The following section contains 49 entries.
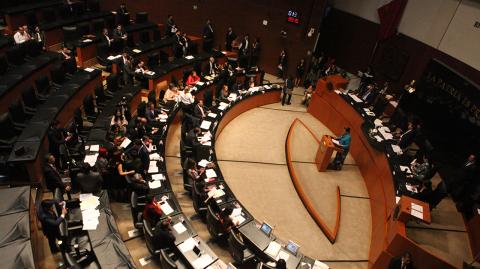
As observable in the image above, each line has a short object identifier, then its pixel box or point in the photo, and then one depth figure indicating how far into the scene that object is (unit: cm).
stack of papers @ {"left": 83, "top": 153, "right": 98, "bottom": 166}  817
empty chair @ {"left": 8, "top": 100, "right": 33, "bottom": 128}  860
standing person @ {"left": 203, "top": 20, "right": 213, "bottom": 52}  1626
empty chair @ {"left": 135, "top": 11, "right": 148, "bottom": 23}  1644
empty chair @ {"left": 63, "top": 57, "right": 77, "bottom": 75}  1120
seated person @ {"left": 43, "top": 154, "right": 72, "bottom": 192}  717
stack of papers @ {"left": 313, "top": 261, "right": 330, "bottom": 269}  680
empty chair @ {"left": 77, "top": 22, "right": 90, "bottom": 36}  1341
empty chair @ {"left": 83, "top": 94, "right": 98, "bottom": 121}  1002
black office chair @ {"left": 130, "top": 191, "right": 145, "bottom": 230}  708
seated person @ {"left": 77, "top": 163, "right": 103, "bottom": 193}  693
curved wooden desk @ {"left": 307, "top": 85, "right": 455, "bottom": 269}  724
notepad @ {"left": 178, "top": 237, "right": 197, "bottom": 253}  650
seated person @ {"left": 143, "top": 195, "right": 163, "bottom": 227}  668
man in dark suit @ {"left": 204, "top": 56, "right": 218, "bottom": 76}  1365
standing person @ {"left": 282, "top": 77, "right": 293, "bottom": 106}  1441
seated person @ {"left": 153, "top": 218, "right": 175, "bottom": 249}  627
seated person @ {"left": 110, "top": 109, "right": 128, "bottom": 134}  952
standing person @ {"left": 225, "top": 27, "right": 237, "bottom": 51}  1672
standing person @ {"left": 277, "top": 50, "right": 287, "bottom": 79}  1653
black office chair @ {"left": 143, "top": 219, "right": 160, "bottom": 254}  636
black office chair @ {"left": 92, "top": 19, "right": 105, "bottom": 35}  1431
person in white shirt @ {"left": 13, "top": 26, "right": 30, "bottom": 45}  1122
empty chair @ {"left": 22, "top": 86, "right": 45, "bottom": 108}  934
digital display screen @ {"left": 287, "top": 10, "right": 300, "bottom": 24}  1584
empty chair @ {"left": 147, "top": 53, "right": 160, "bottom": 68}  1332
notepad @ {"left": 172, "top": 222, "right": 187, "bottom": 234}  686
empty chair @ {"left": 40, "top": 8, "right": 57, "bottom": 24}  1362
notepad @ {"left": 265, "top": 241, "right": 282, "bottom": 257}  688
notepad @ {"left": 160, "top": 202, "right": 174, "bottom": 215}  721
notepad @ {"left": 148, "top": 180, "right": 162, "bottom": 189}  778
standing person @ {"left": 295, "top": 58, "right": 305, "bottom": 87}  1632
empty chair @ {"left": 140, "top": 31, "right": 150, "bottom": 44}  1489
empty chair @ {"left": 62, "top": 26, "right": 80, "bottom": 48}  1310
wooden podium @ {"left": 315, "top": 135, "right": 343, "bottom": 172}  1091
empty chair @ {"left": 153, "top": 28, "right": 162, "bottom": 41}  1571
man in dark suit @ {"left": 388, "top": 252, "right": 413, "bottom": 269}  682
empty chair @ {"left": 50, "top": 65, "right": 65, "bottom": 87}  1068
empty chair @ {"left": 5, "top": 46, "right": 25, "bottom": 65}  1055
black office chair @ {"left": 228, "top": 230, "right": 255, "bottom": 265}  669
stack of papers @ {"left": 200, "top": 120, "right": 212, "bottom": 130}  1051
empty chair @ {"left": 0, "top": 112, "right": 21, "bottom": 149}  800
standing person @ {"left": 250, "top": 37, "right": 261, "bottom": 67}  1670
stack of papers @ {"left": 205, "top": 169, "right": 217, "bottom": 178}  850
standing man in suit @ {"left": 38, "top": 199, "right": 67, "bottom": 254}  602
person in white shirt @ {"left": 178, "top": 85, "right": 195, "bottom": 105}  1105
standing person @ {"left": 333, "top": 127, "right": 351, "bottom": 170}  1080
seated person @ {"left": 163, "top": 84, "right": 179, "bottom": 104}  1134
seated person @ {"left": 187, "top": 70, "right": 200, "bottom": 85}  1264
